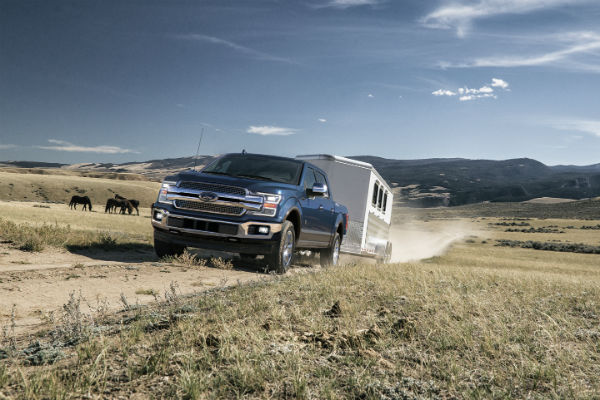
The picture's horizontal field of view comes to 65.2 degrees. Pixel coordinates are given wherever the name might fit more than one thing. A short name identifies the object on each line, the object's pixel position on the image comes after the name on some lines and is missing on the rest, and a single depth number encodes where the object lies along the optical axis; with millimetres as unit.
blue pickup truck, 9328
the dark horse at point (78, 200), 45878
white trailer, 15328
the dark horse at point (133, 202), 45344
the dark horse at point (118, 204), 44469
